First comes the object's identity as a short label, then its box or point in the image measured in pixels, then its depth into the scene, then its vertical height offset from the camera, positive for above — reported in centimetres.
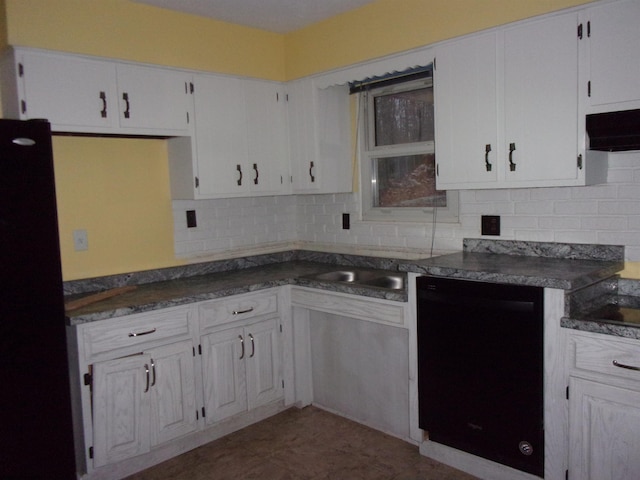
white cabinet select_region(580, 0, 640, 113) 220 +58
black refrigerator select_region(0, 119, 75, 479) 199 -40
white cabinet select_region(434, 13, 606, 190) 242 +43
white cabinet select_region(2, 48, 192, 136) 257 +60
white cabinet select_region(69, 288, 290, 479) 255 -93
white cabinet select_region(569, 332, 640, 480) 202 -85
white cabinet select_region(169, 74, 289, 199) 326 +39
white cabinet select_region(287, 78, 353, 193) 359 +44
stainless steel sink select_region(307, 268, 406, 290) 335 -51
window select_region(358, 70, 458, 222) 338 +29
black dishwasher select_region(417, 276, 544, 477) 229 -80
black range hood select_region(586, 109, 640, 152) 226 +27
